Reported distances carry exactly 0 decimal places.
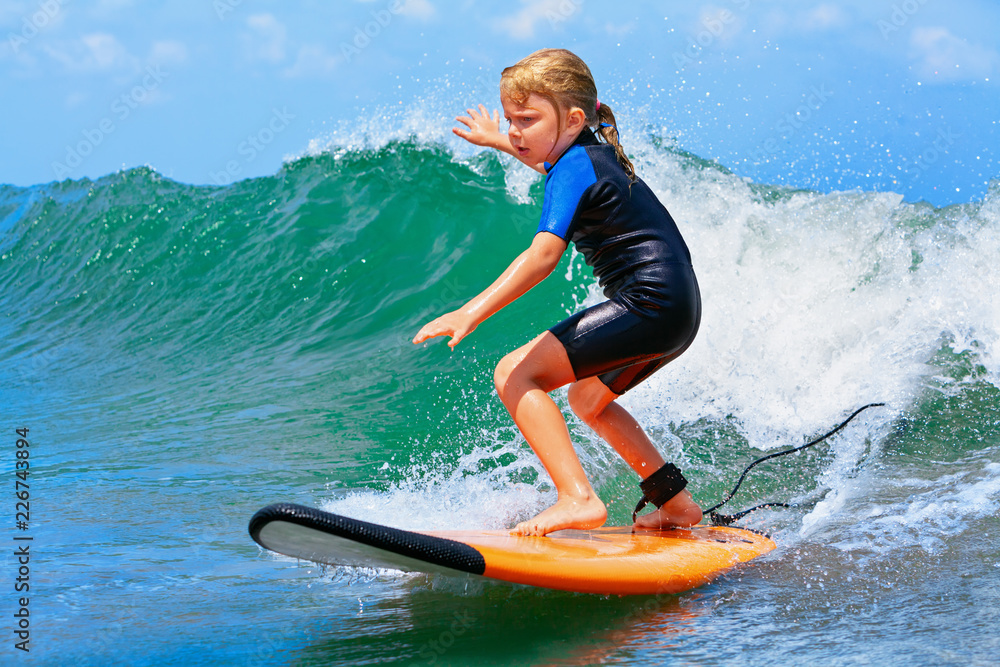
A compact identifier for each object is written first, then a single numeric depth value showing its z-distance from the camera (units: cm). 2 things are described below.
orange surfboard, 420
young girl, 540
